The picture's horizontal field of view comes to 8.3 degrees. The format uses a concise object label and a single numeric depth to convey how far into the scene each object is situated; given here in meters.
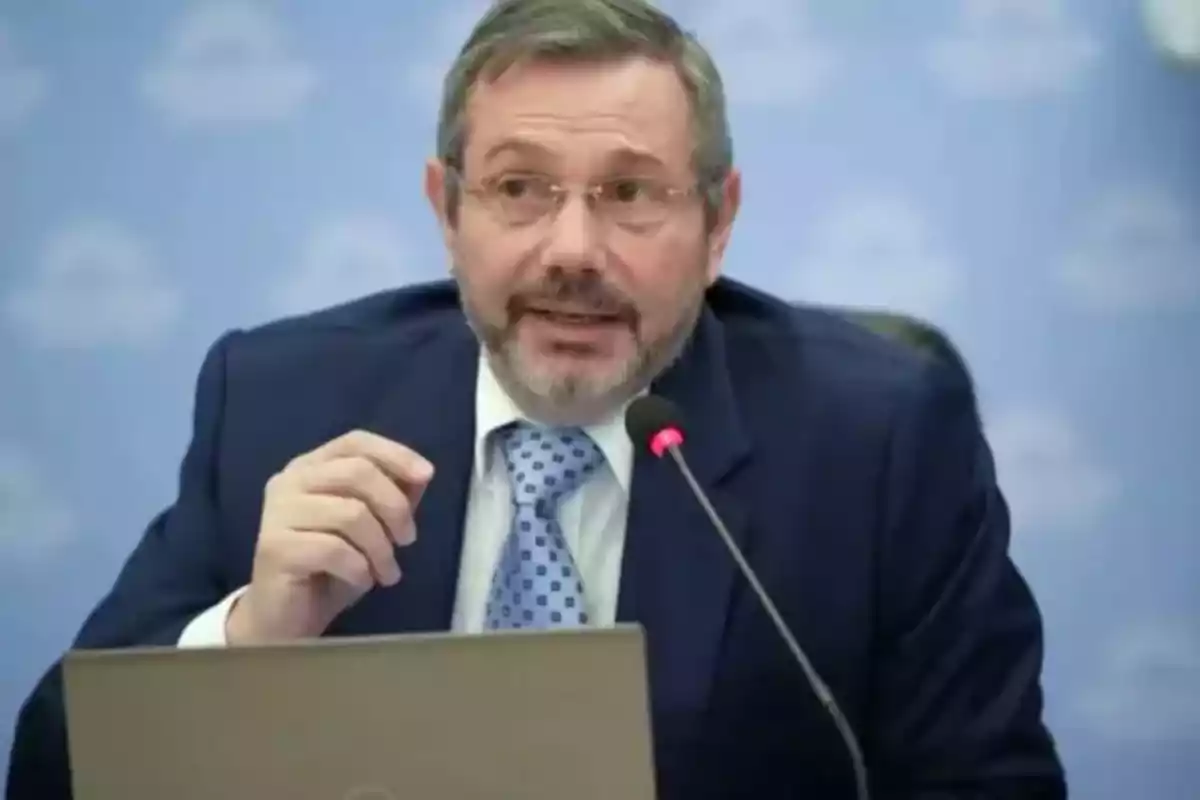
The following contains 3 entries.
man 4.65
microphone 4.50
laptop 4.37
